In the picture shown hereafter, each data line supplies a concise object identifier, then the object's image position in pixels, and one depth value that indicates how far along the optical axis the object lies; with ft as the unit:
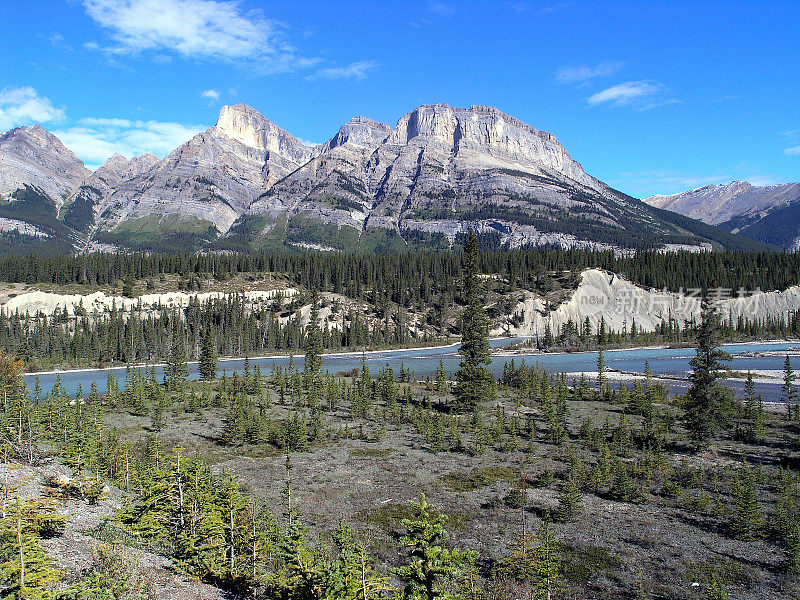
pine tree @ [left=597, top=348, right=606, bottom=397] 202.47
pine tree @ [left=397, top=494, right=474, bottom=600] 38.45
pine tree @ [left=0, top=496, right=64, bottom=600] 39.09
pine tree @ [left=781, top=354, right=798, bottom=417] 157.50
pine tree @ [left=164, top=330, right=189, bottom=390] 221.70
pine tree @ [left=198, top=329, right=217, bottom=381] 257.34
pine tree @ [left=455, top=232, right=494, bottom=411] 177.78
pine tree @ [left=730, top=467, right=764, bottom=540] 73.92
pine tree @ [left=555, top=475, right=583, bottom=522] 81.97
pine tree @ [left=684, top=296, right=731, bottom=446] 121.60
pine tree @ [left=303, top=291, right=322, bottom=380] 220.64
